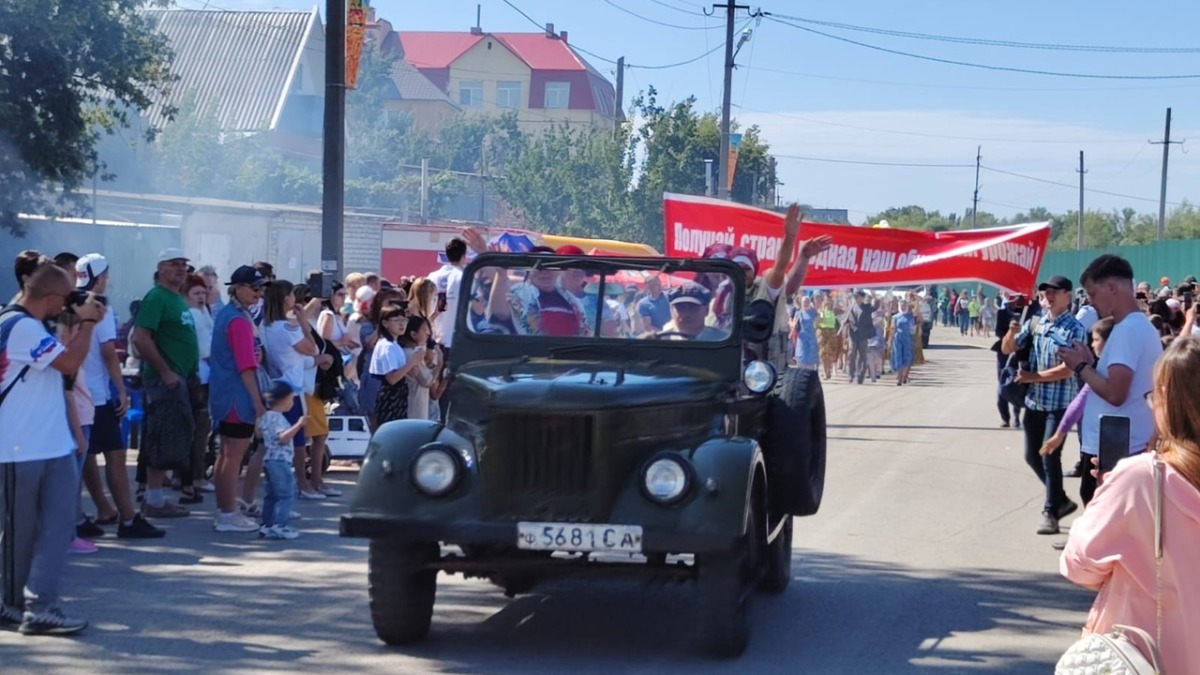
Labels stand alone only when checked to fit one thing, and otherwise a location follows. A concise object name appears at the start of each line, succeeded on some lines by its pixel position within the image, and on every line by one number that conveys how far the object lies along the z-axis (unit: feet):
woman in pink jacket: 12.53
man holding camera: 24.39
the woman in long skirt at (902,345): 101.96
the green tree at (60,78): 60.03
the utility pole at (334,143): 52.60
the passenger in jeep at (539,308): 27.25
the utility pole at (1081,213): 264.72
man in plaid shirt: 35.53
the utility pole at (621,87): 192.13
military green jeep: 22.97
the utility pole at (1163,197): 200.08
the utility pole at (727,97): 118.93
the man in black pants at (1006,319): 63.31
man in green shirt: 36.24
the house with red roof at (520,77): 325.01
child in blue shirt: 33.76
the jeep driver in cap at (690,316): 26.96
